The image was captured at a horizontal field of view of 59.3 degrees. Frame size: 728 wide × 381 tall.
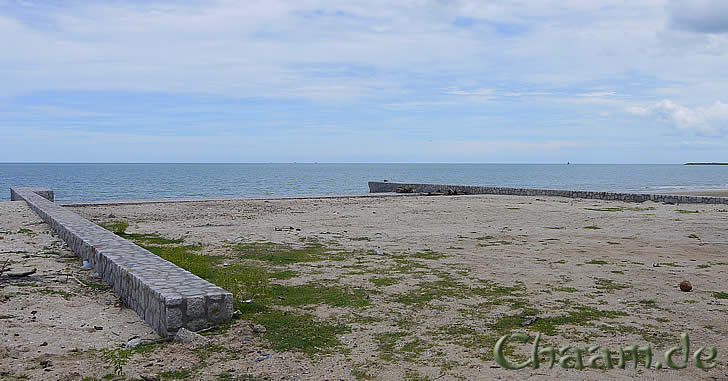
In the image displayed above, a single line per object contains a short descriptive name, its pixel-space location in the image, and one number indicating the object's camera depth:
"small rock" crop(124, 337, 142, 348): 4.84
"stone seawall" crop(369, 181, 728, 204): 18.08
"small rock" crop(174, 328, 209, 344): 4.86
